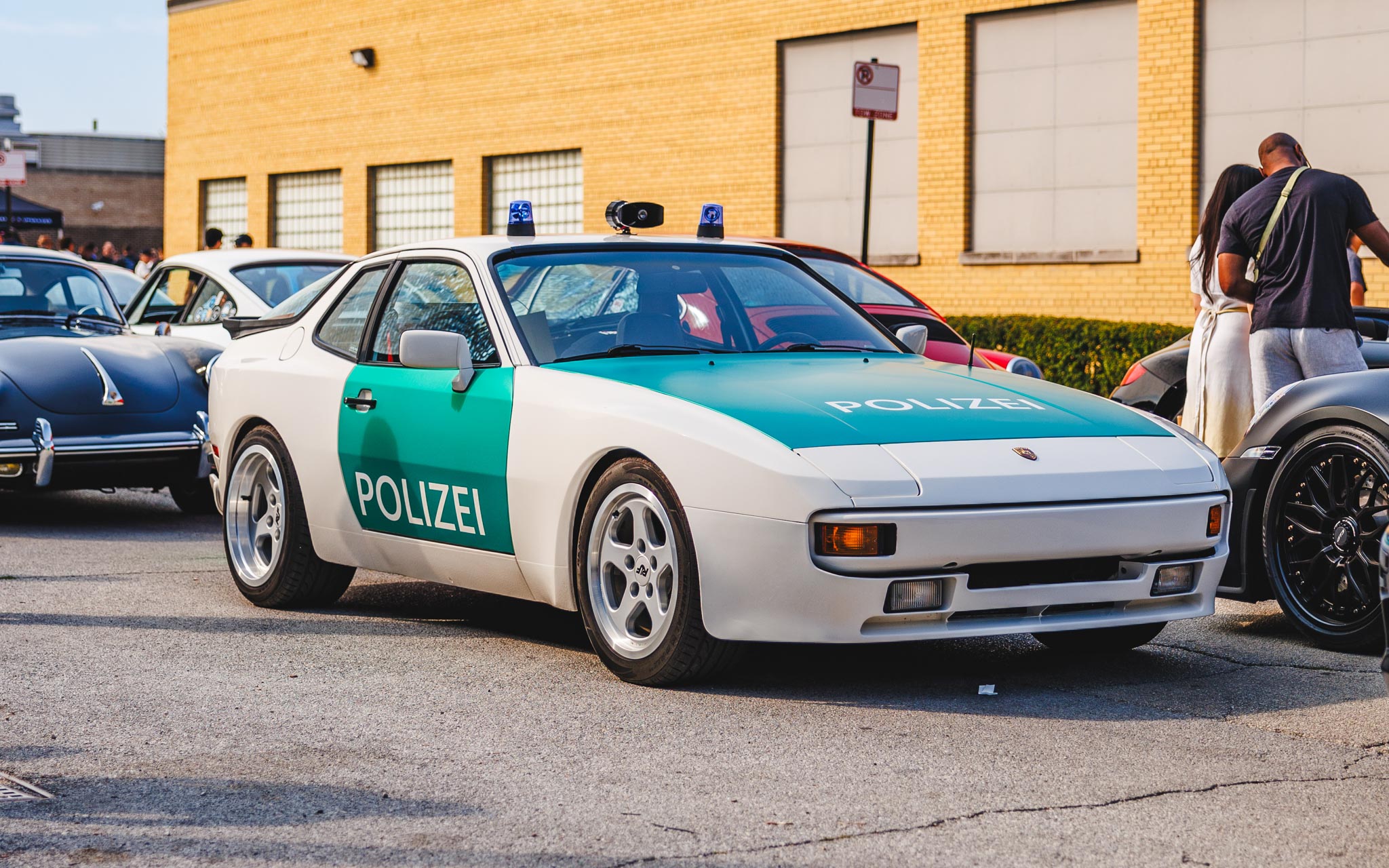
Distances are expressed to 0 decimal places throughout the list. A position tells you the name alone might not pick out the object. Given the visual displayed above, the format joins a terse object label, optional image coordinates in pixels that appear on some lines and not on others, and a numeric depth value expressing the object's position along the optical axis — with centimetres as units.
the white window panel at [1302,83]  1605
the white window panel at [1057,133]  1786
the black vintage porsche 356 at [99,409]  983
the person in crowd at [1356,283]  953
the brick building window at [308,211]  2852
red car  1030
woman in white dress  816
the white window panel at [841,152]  1994
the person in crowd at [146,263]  3258
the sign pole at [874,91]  1297
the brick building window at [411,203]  2636
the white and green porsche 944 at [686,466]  519
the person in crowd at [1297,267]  775
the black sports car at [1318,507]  619
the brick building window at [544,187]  2425
